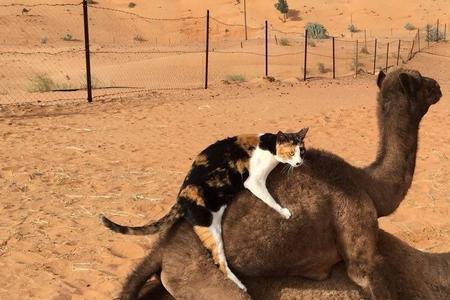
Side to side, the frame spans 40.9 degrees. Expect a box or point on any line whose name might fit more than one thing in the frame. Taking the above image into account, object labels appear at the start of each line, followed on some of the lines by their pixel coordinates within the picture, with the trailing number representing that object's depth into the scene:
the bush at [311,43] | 38.86
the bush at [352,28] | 56.66
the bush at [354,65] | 30.53
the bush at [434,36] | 46.16
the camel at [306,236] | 3.44
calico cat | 3.45
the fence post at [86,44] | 16.17
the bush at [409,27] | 56.38
